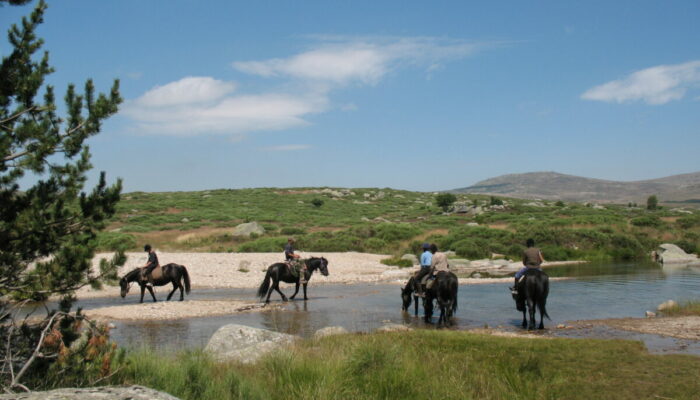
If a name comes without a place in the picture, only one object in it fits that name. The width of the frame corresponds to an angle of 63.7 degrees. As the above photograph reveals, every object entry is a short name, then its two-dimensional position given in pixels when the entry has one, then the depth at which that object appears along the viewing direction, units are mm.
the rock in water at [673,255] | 36438
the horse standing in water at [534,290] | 15859
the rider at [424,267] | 18141
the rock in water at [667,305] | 18017
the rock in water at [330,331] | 13752
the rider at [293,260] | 22250
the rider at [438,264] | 17330
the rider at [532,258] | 16328
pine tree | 7613
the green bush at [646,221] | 49125
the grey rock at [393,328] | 14452
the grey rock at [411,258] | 37438
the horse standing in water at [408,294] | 19403
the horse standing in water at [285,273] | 21802
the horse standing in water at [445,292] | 16719
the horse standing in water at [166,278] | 22031
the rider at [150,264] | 21703
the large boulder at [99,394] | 5105
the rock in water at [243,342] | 10703
